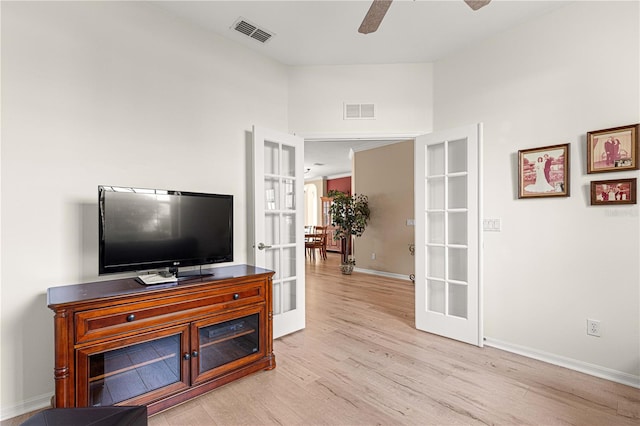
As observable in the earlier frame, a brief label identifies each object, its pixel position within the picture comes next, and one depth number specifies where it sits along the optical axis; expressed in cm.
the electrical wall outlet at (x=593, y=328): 234
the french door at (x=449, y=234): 286
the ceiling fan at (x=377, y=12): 168
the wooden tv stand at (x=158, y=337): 160
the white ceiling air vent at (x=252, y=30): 268
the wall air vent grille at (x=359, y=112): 339
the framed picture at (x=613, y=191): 218
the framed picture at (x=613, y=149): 217
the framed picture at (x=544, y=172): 248
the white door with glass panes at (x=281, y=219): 291
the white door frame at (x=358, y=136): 336
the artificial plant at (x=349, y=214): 646
